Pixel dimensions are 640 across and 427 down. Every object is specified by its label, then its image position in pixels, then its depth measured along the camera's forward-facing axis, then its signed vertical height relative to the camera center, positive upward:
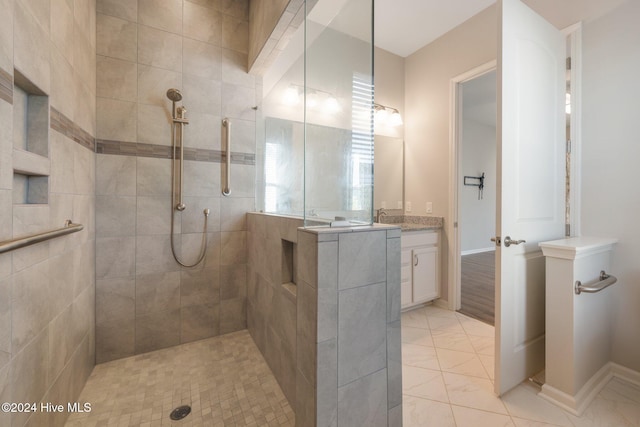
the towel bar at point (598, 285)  1.36 -0.40
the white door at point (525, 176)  1.45 +0.25
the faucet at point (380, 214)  2.92 -0.01
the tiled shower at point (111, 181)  0.95 +0.18
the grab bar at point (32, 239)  0.76 -0.10
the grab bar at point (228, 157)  2.11 +0.47
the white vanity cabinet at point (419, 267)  2.50 -0.56
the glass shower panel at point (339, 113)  1.23 +0.53
